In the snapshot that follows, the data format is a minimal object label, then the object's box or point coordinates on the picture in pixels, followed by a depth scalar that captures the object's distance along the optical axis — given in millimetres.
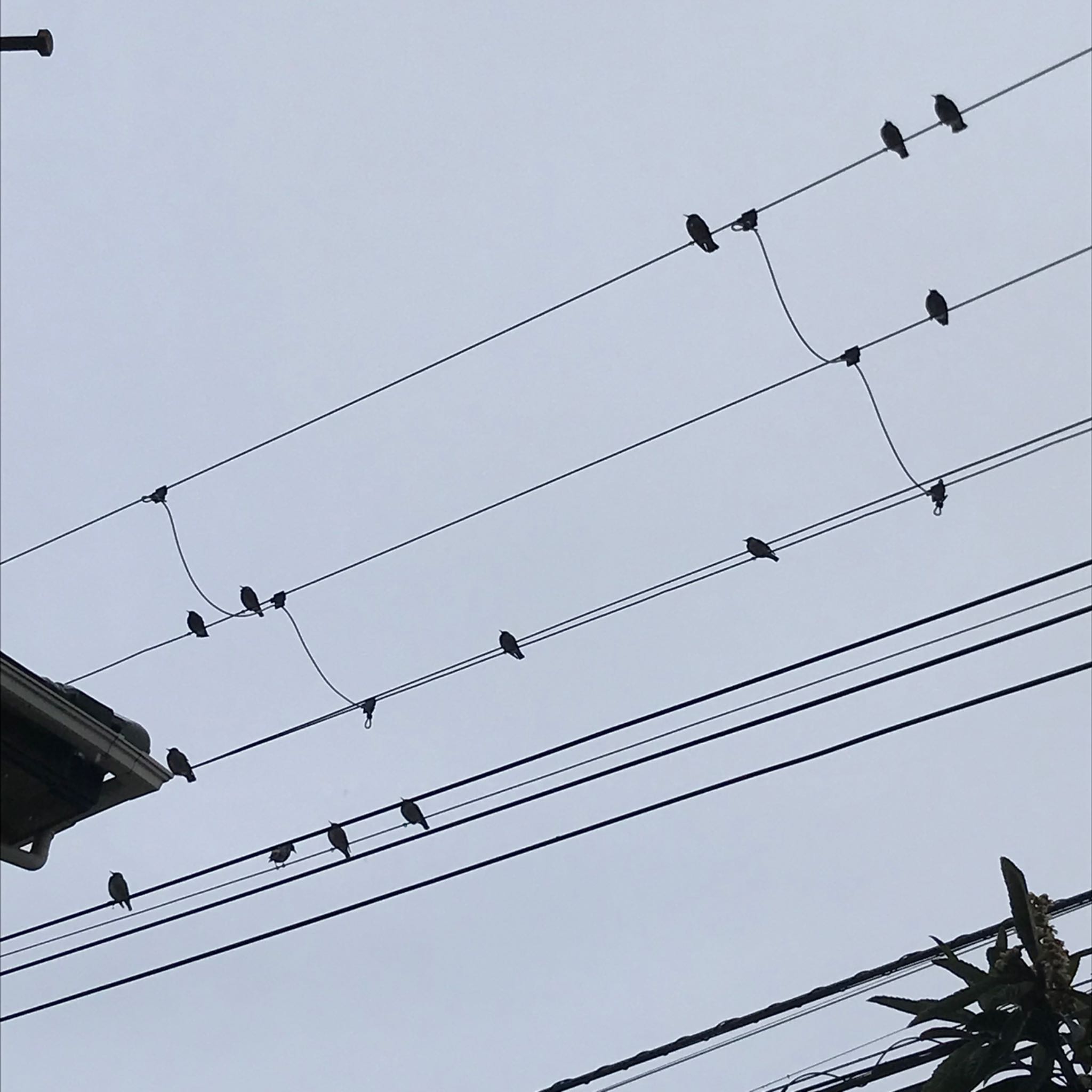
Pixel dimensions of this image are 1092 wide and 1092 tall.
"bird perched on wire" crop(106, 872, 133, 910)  12656
